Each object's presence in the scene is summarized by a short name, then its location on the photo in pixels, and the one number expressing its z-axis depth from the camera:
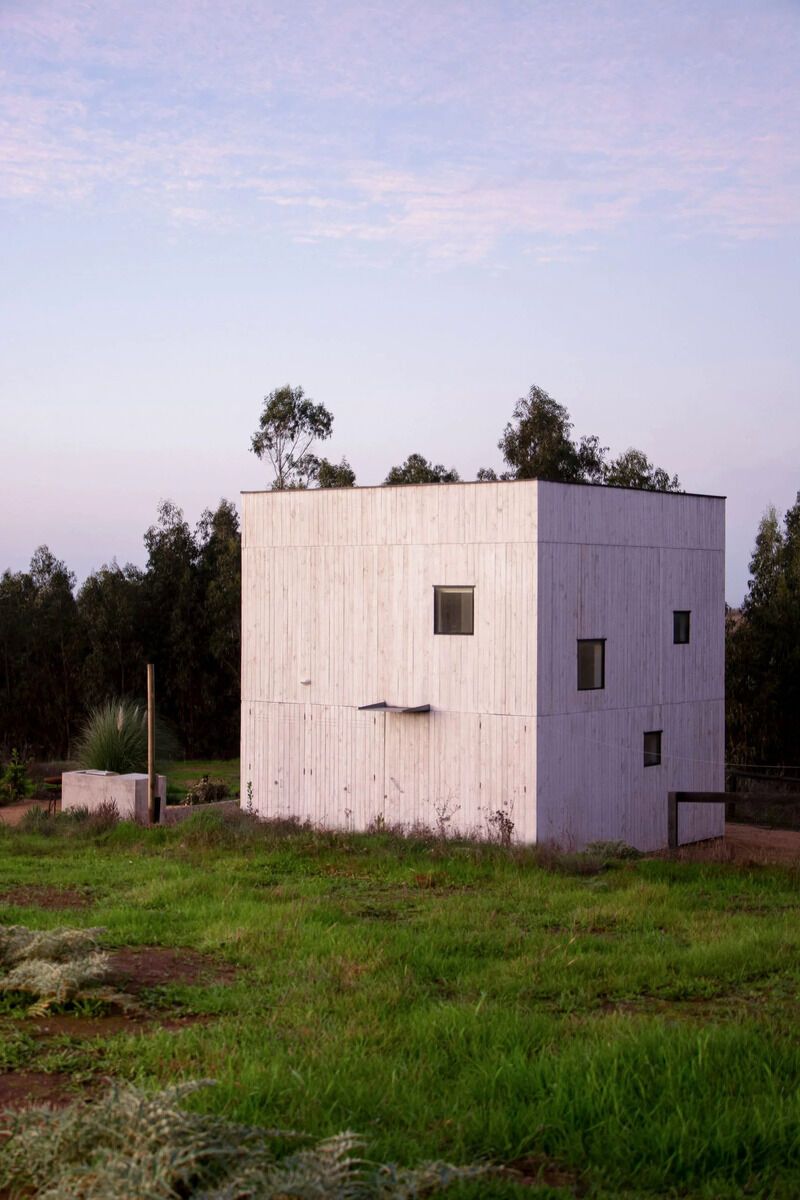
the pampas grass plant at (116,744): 22.78
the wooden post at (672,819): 14.58
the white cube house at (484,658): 17.42
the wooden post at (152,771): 19.27
